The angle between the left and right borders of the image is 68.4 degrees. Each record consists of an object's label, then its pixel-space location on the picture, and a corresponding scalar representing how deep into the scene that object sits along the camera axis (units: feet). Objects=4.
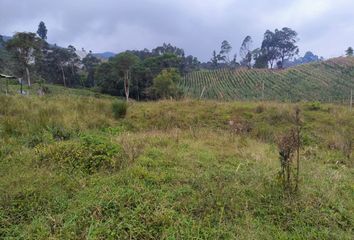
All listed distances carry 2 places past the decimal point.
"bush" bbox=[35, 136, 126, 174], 12.53
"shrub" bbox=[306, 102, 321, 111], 32.42
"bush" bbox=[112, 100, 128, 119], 27.02
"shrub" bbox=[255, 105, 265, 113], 30.91
